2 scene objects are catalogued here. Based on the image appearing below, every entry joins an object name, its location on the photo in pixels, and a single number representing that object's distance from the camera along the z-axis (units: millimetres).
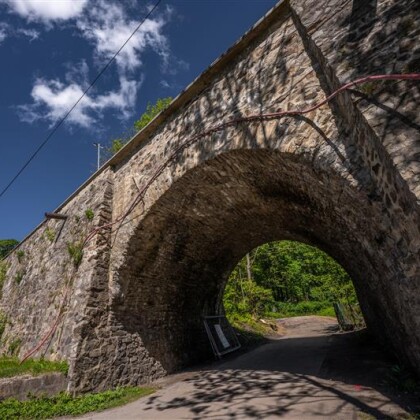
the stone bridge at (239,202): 3160
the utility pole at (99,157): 15737
